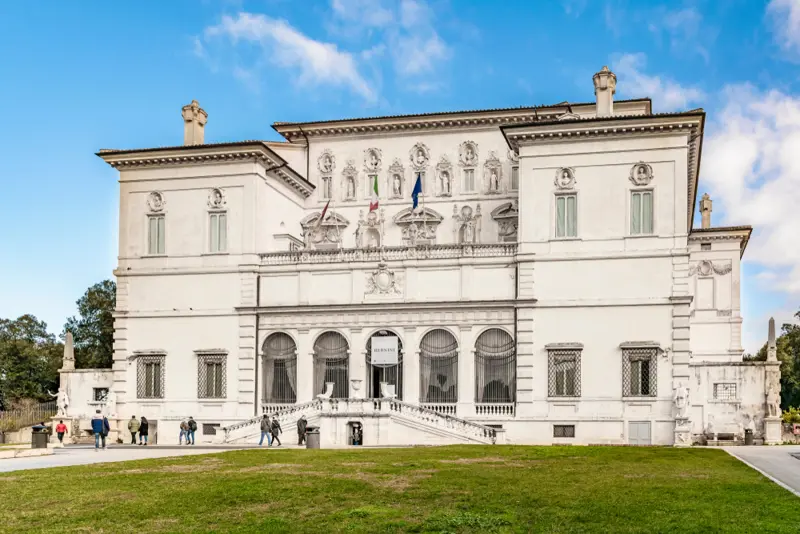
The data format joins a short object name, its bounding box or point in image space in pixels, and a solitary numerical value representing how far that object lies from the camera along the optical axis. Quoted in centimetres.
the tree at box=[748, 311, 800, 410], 8950
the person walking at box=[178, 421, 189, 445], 4783
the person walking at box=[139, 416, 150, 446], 4891
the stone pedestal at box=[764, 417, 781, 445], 4538
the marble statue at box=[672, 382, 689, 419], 4362
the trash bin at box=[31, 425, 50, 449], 3950
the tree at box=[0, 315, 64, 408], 7862
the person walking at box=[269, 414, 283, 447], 4420
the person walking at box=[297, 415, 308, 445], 4425
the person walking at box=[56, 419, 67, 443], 4803
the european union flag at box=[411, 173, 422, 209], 5169
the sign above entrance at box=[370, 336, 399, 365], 4866
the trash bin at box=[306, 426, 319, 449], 3991
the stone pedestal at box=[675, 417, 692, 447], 4344
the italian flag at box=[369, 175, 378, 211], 5340
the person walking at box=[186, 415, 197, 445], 4788
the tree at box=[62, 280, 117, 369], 7531
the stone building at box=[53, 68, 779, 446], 4525
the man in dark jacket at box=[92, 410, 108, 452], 4281
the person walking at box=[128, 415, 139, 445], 4841
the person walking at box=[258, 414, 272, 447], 4437
